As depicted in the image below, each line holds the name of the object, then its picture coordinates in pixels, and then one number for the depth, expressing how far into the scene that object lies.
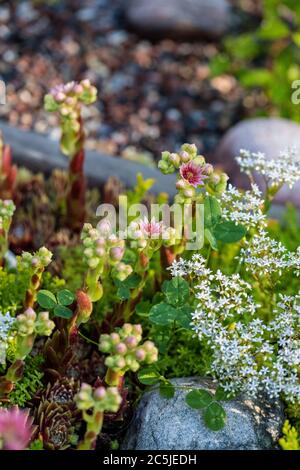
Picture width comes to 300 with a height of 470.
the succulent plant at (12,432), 0.93
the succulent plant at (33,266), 1.00
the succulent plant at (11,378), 1.00
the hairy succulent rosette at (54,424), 1.03
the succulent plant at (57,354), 1.05
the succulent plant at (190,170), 1.03
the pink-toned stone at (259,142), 1.46
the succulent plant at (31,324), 0.96
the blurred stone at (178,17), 1.83
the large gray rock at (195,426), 1.02
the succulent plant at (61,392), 1.05
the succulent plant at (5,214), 1.07
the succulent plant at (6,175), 1.26
